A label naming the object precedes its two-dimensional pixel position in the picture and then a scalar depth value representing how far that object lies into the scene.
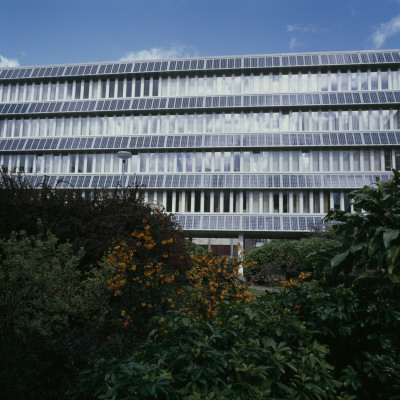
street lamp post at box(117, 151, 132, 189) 17.40
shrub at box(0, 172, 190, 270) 8.80
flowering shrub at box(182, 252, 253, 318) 6.70
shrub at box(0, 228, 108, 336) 5.88
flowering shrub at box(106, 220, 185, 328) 6.93
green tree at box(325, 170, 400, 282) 4.18
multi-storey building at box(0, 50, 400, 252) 31.69
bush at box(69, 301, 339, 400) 2.49
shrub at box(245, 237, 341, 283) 21.94
